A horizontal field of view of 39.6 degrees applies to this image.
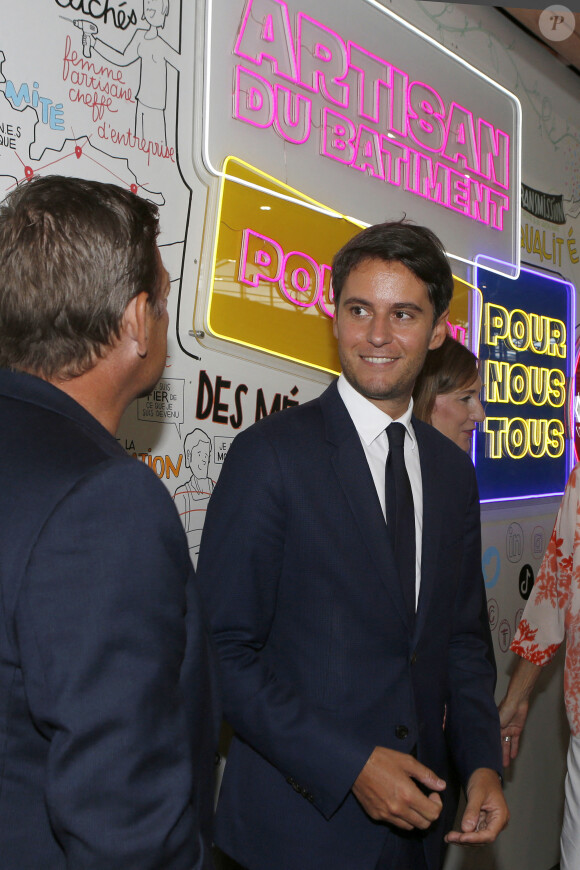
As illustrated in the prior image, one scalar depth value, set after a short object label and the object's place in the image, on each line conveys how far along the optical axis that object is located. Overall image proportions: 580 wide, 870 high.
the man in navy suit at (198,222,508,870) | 1.39
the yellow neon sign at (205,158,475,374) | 2.16
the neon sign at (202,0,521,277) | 2.21
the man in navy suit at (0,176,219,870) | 0.80
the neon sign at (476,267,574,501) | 3.33
